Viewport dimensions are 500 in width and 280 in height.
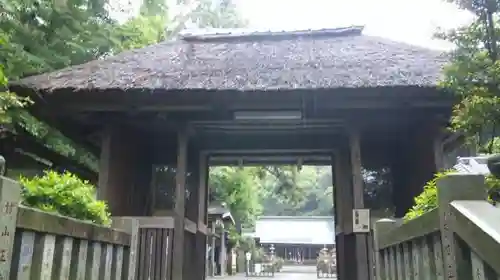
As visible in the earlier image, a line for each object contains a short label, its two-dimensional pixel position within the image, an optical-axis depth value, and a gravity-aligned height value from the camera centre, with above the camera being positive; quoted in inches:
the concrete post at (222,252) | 948.0 +6.1
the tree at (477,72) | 126.5 +53.6
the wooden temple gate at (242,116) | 236.7 +76.5
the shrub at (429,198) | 106.6 +15.1
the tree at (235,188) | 726.5 +110.9
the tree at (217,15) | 769.6 +397.6
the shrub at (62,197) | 111.2 +14.0
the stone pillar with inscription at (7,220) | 72.6 +5.3
